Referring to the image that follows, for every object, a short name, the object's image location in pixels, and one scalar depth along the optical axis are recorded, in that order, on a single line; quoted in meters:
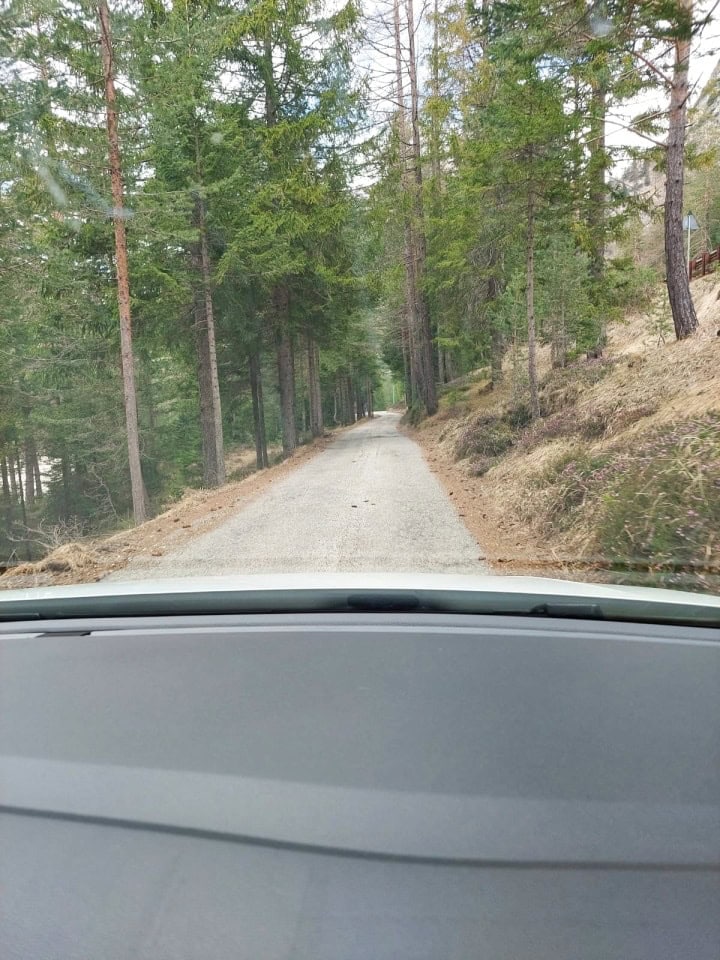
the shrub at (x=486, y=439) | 13.49
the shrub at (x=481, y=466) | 12.21
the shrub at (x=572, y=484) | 7.09
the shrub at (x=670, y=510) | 4.71
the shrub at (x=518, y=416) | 14.45
